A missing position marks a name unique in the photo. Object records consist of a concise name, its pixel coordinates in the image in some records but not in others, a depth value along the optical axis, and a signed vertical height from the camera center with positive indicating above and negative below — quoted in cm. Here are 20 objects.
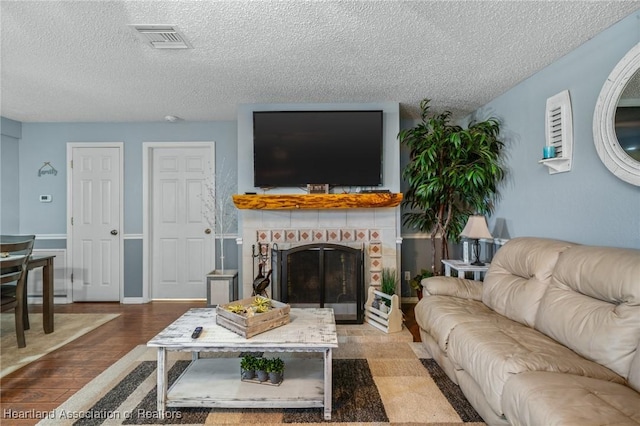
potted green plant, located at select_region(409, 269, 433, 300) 354 -76
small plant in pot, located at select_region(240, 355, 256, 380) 199 -94
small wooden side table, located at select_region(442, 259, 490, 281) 300 -50
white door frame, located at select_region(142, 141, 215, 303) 428 +5
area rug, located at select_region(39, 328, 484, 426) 179 -113
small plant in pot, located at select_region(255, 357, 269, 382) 196 -95
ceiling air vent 205 +119
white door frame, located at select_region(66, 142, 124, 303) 429 +32
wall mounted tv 349 +76
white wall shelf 236 +63
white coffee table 178 -102
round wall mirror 185 +57
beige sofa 124 -68
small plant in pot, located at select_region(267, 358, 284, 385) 194 -94
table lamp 300 -16
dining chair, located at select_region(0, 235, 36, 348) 264 -59
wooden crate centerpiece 187 -61
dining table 307 -73
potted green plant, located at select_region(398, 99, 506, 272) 323 +46
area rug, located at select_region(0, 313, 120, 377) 255 -114
